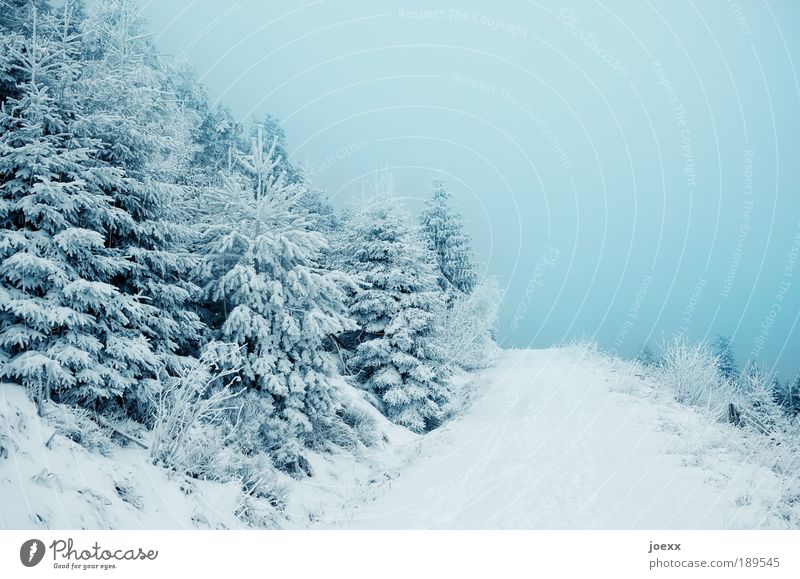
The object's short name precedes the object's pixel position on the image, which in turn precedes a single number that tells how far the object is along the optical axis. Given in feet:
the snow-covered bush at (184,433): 18.66
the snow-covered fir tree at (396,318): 47.50
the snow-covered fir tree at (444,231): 79.92
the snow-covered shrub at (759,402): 35.52
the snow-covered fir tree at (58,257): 18.60
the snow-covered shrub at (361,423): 38.58
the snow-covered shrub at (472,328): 73.67
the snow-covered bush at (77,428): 16.67
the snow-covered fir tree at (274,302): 29.53
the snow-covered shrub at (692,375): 42.93
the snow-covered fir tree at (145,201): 24.44
